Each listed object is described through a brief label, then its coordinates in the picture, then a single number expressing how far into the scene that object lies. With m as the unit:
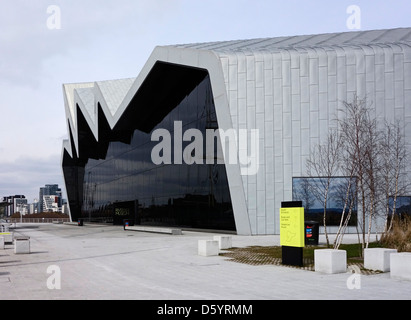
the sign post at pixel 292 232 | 13.20
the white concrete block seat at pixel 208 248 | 16.73
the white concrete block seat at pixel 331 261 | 12.05
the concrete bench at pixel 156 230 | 30.27
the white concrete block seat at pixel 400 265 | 10.85
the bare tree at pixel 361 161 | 15.66
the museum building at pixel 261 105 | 29.11
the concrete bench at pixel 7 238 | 24.89
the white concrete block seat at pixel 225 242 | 19.75
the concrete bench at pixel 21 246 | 18.67
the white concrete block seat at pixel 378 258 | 12.43
